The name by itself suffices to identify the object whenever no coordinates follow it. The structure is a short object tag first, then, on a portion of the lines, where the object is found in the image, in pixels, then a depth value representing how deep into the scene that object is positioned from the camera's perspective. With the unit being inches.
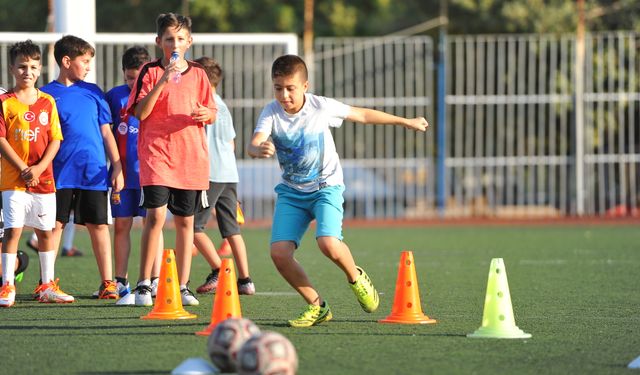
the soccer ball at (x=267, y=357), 430.0
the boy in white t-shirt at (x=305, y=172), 614.2
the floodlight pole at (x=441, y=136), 1809.8
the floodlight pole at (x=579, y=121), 1819.6
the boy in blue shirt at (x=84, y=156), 740.0
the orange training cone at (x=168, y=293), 619.8
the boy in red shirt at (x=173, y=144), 682.8
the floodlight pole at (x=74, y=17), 1143.6
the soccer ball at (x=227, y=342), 462.9
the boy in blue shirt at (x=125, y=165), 750.5
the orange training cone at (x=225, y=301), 565.6
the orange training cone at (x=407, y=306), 613.9
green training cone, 559.5
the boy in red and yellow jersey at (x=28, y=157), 704.4
